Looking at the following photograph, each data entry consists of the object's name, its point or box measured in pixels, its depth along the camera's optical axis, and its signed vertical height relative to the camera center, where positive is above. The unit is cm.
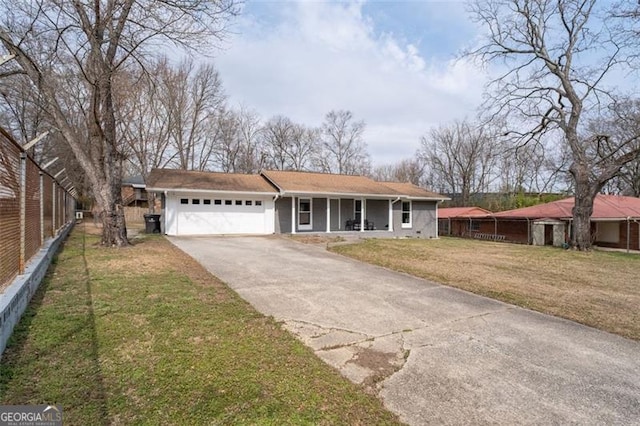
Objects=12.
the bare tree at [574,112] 1591 +473
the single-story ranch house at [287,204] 1516 +34
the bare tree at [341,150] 3912 +691
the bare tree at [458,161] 3838 +566
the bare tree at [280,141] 3797 +780
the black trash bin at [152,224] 1634 -60
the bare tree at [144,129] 2431 +637
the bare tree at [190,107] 2827 +890
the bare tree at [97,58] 908 +441
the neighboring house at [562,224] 1811 -85
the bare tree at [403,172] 4297 +483
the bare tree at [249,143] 3581 +722
